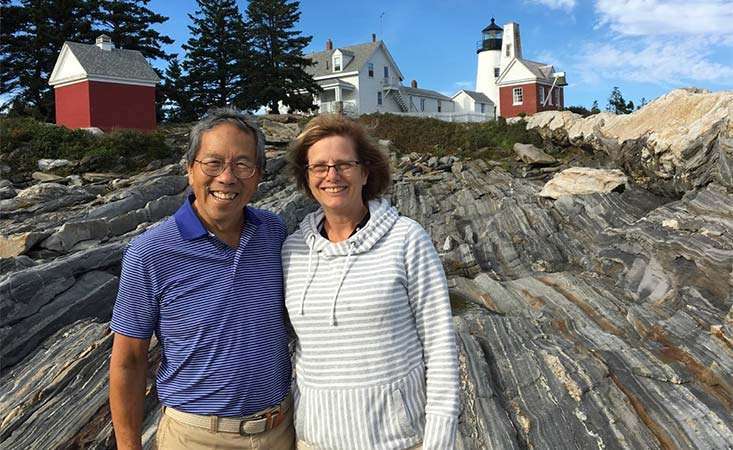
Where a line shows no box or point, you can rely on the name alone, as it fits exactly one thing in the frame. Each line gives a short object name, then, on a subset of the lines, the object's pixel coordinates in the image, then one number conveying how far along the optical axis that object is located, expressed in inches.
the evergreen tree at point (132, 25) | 1512.1
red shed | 1200.2
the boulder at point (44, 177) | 875.4
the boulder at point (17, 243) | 496.1
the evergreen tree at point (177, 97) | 1592.0
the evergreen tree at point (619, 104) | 2031.3
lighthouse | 2325.3
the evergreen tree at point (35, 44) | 1386.6
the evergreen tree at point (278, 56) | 1605.6
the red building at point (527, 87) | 1998.0
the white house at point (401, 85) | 2012.8
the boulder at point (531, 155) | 1125.1
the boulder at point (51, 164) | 925.2
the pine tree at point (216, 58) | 1620.3
